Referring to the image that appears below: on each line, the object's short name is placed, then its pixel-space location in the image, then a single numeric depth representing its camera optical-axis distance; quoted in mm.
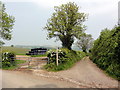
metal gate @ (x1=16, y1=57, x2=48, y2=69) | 8947
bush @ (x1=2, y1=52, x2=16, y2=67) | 8891
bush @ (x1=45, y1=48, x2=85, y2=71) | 8428
